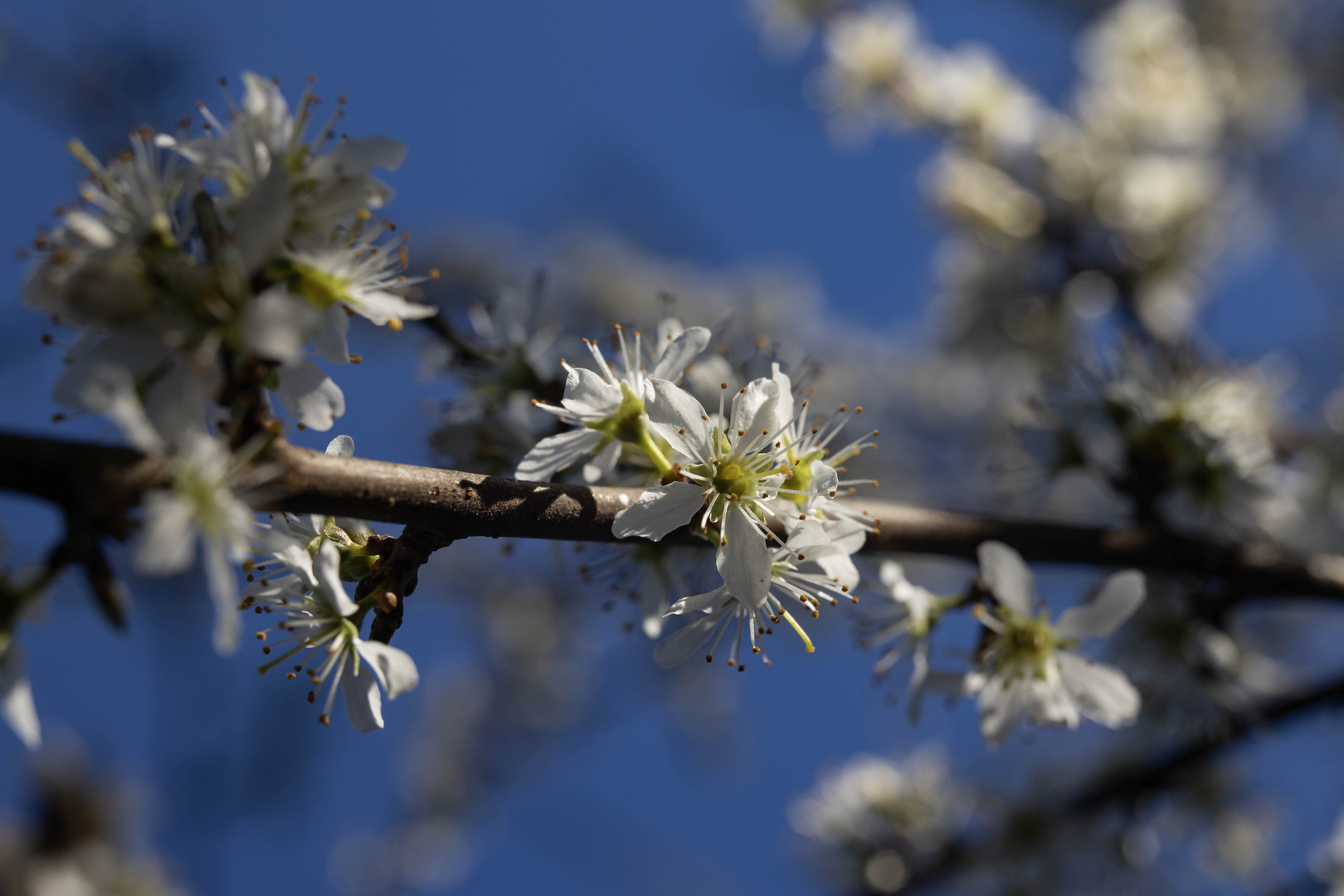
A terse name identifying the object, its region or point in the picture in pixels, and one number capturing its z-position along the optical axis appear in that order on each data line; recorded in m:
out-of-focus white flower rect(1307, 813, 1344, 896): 0.36
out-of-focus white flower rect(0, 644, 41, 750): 0.28
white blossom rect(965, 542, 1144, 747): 0.30
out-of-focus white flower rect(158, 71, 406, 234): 0.29
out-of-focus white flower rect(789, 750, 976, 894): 0.40
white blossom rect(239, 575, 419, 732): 0.29
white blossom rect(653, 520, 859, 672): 0.29
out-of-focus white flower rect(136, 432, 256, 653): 0.27
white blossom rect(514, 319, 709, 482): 0.29
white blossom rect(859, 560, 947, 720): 0.30
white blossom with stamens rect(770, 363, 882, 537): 0.29
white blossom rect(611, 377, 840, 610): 0.29
